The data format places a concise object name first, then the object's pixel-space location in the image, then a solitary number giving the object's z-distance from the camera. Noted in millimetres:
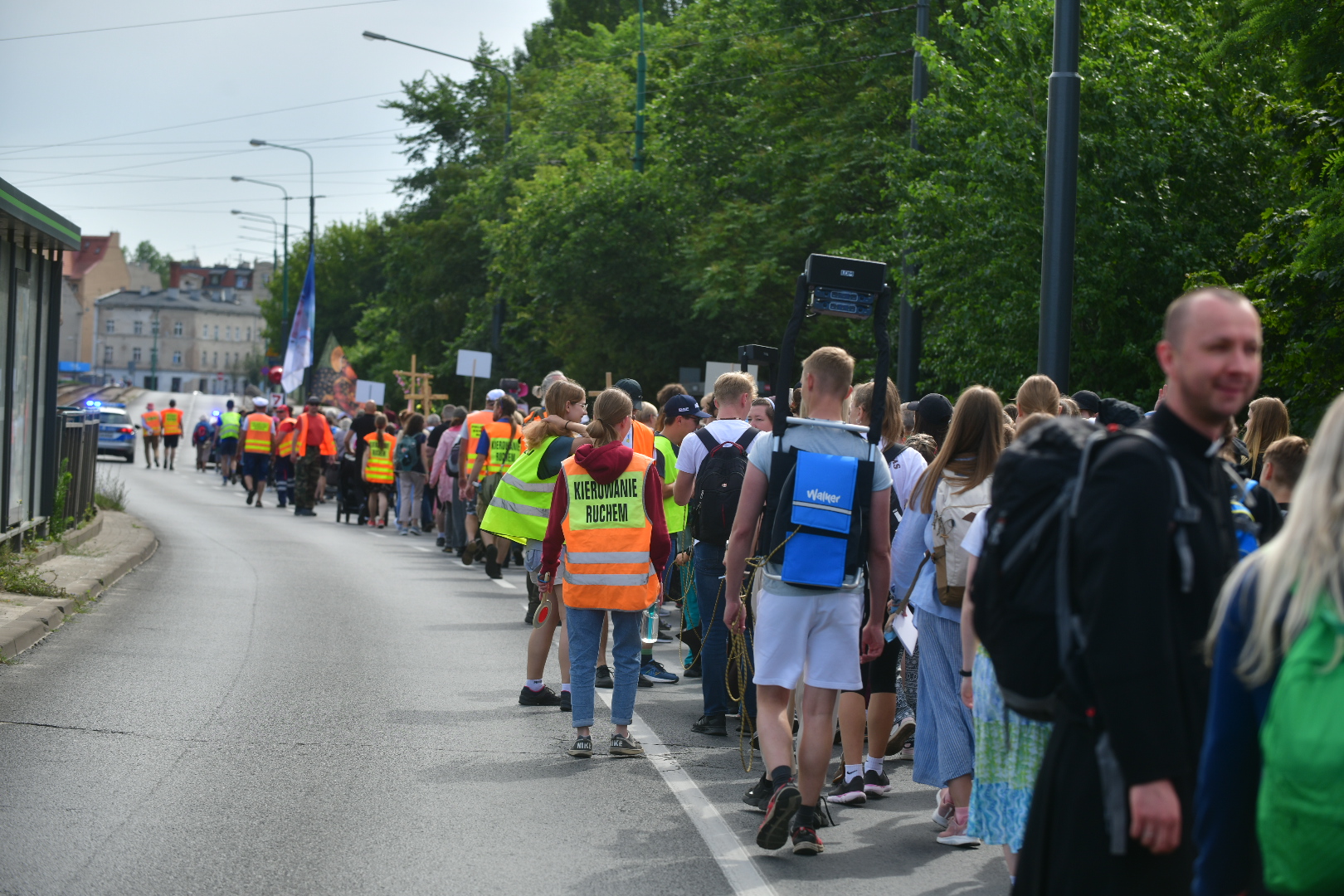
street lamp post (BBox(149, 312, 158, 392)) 163075
